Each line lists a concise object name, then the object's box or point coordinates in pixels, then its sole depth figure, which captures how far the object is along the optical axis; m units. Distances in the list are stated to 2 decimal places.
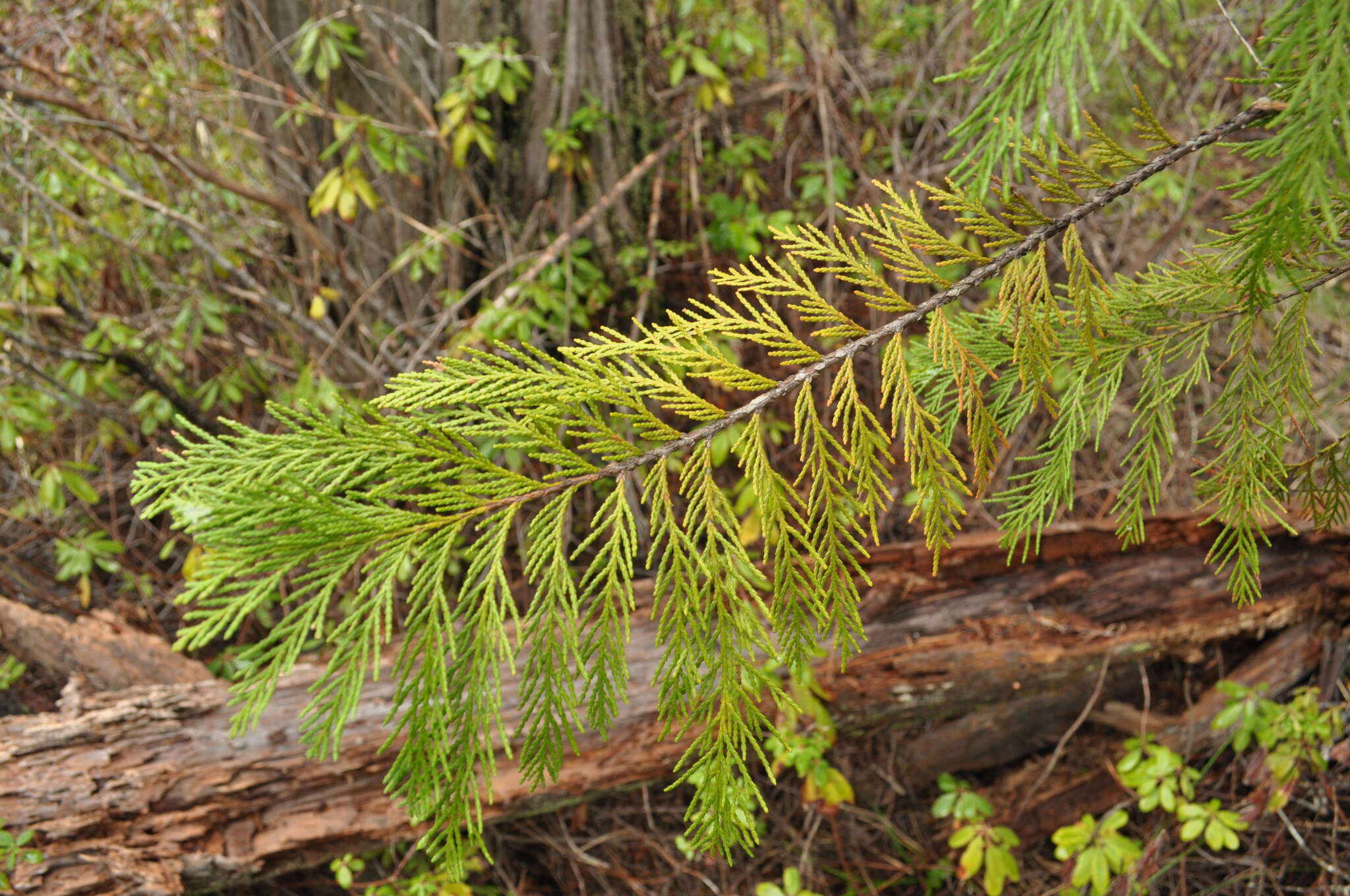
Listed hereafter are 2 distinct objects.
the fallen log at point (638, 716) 1.93
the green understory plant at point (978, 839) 2.15
